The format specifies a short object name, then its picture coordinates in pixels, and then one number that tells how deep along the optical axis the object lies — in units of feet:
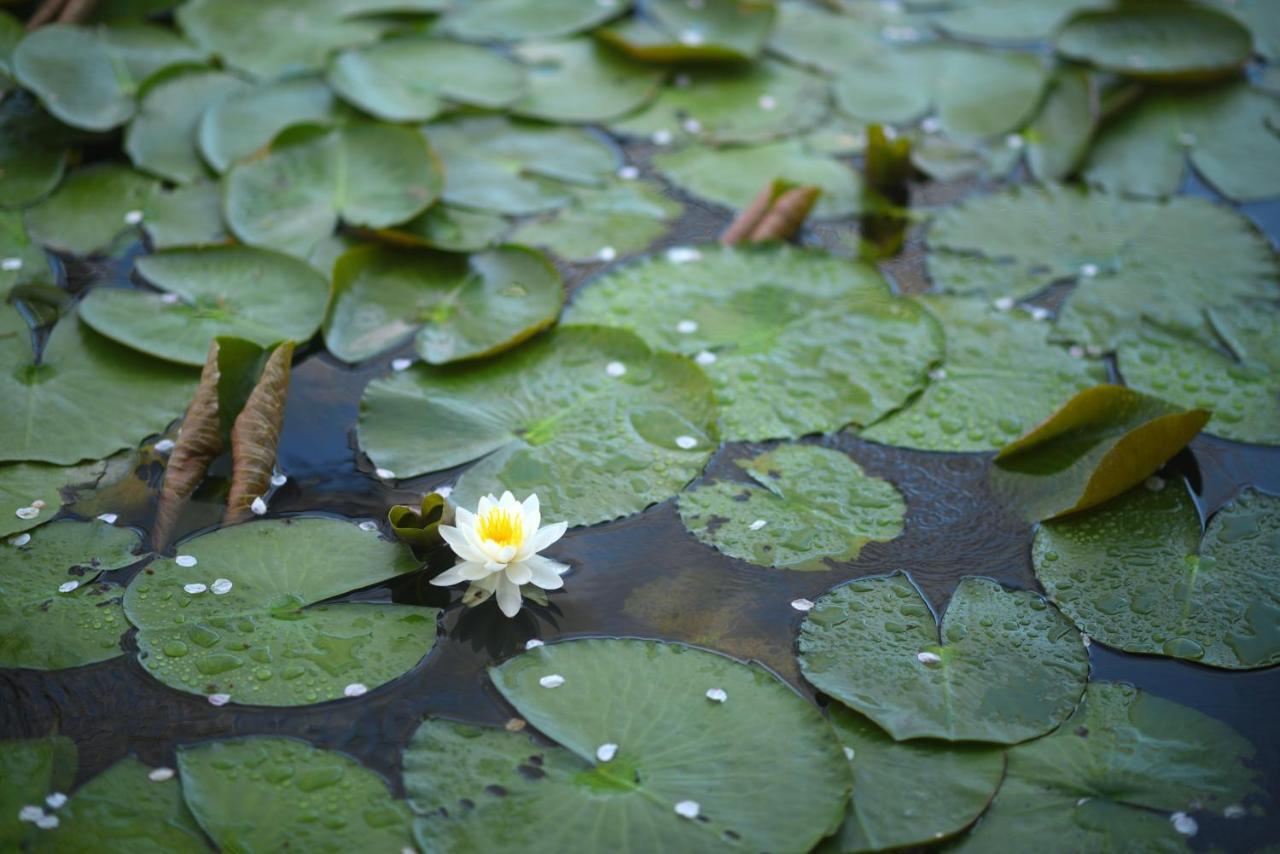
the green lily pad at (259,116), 11.69
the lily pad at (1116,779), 6.33
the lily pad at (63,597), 7.18
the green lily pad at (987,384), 9.09
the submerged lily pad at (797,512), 8.10
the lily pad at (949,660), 6.84
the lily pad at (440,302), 9.67
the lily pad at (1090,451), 8.27
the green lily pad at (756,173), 11.97
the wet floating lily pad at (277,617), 7.04
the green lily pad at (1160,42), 13.19
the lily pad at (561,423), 8.48
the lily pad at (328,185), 10.75
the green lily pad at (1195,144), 12.19
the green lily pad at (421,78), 12.36
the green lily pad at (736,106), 13.03
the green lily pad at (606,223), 11.21
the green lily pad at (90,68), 11.56
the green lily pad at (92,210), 10.91
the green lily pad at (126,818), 6.14
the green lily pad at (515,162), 11.76
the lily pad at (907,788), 6.25
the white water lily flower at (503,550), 7.43
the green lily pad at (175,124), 11.66
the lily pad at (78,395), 8.62
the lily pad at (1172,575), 7.41
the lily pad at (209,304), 9.43
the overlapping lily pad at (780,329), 9.28
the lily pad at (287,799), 6.18
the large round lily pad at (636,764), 6.19
